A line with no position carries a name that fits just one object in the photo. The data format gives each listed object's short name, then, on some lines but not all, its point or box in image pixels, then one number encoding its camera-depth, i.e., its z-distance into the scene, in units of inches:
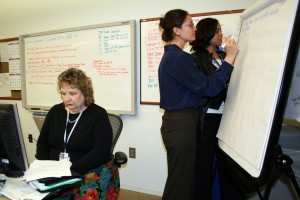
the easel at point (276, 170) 34.4
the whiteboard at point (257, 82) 34.1
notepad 37.2
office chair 61.5
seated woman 55.0
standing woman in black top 60.1
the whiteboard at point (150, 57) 88.1
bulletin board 122.6
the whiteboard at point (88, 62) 93.7
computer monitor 39.0
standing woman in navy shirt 54.9
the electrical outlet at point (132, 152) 98.8
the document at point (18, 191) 35.9
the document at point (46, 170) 39.2
